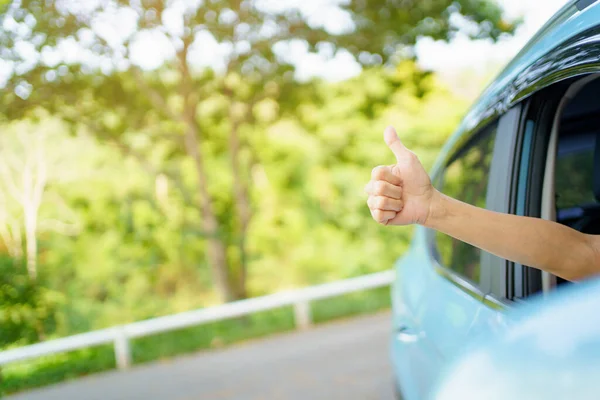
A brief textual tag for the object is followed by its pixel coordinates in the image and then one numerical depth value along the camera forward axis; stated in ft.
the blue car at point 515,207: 2.60
